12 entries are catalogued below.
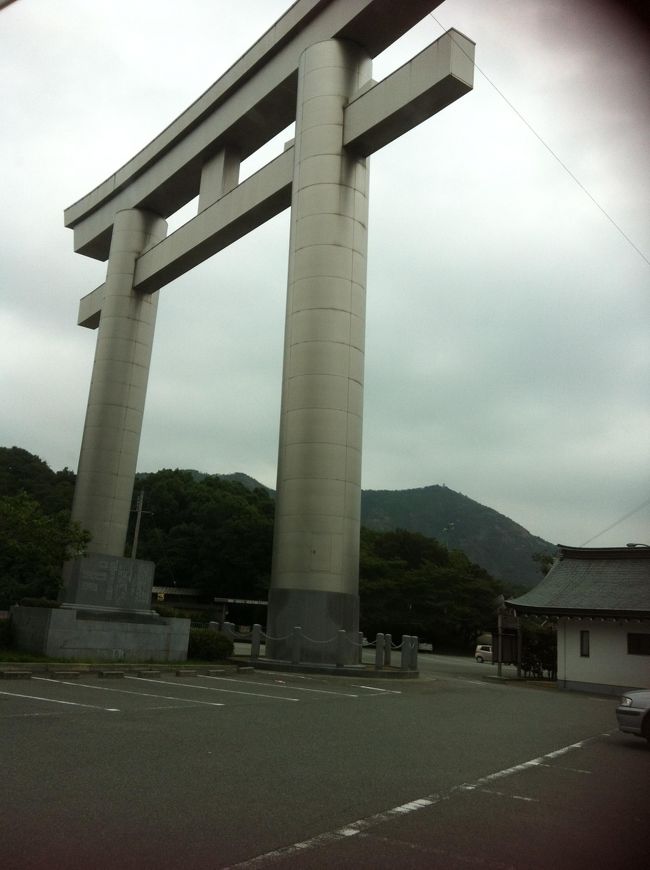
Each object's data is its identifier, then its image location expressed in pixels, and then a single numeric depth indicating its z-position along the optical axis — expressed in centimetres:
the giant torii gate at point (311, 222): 2245
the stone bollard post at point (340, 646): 2150
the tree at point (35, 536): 2017
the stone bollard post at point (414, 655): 2291
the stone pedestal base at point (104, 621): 1688
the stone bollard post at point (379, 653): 2206
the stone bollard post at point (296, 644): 2142
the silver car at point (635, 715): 1095
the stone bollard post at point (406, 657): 2281
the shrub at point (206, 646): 2072
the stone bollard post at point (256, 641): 2255
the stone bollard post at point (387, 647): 2350
